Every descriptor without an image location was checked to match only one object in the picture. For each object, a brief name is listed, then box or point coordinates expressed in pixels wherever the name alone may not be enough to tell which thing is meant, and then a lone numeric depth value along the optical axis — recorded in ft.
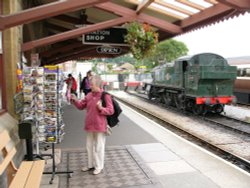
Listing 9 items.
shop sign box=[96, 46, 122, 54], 23.15
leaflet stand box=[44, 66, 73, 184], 11.08
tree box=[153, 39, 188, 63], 159.15
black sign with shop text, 20.82
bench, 7.15
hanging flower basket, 17.03
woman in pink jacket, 11.02
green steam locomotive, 30.60
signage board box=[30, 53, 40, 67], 19.55
